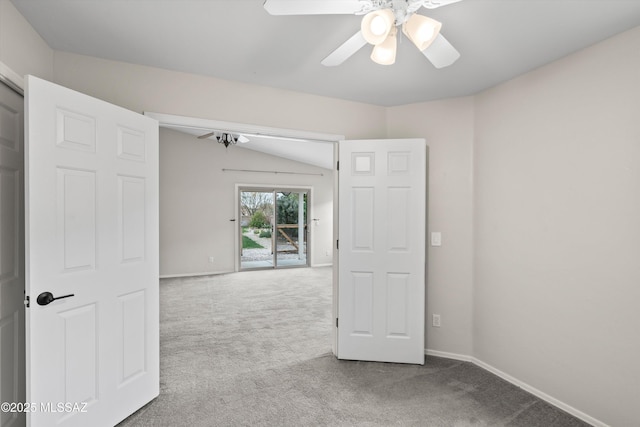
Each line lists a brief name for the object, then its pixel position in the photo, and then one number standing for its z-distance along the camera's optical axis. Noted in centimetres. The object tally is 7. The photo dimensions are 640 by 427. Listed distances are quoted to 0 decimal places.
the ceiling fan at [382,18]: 123
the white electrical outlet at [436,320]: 308
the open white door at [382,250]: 288
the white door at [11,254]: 169
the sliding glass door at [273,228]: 757
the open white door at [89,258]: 161
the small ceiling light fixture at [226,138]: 588
